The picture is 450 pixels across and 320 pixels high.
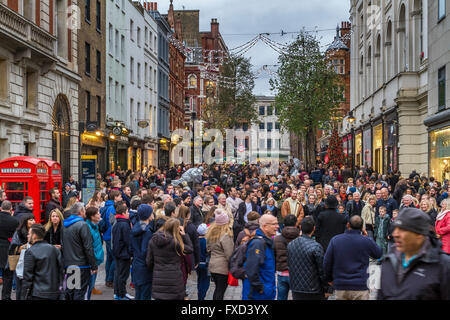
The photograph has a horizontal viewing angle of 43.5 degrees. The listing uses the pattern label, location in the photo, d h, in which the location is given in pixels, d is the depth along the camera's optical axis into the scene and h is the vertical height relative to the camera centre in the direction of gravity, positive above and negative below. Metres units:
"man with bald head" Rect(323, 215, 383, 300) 7.10 -1.35
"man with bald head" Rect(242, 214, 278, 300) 7.17 -1.34
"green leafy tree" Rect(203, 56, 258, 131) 63.28 +7.27
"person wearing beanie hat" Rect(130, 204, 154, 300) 8.53 -1.42
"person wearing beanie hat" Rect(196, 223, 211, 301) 9.38 -1.97
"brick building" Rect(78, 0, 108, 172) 29.98 +4.50
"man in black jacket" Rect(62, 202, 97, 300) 8.32 -1.46
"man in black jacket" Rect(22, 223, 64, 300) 7.34 -1.45
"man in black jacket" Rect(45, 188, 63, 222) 13.22 -1.05
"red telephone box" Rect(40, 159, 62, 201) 16.36 -0.49
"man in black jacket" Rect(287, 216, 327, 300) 7.21 -1.43
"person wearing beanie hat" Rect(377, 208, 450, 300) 4.01 -0.77
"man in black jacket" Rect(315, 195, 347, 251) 10.55 -1.20
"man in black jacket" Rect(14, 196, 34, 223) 10.34 -0.90
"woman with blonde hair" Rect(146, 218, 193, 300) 7.50 -1.40
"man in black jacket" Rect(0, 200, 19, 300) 10.00 -1.25
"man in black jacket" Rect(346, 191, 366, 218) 14.21 -1.19
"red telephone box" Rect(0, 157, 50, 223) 15.05 -0.59
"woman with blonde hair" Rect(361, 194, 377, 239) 13.78 -1.37
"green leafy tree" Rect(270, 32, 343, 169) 39.75 +5.14
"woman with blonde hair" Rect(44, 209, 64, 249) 9.14 -1.17
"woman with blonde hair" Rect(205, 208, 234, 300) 8.48 -1.35
